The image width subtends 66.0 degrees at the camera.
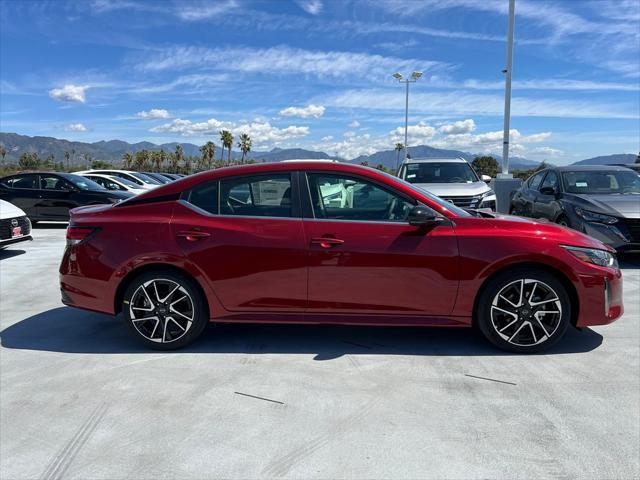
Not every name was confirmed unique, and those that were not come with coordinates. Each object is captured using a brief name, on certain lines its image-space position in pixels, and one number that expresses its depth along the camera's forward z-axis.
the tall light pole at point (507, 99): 15.58
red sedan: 3.86
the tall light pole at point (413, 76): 37.47
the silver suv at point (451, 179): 9.45
